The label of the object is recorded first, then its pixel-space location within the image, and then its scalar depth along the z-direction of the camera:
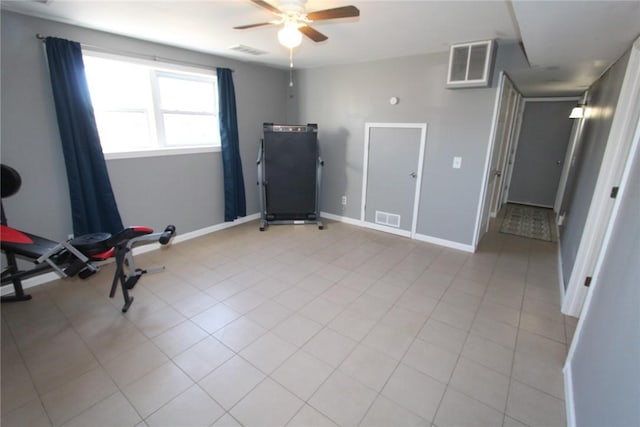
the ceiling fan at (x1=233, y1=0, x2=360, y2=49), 1.91
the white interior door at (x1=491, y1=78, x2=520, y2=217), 3.85
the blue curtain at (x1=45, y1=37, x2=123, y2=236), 2.72
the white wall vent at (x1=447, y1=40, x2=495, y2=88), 3.08
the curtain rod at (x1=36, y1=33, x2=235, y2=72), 2.89
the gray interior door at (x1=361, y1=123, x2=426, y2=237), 4.06
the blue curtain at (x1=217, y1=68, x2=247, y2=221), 4.11
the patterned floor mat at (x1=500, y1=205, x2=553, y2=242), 4.61
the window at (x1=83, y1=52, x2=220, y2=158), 3.20
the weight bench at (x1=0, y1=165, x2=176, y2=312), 2.22
